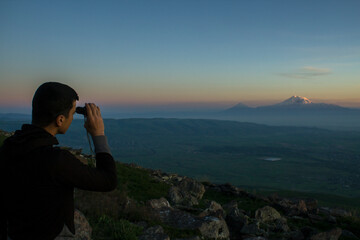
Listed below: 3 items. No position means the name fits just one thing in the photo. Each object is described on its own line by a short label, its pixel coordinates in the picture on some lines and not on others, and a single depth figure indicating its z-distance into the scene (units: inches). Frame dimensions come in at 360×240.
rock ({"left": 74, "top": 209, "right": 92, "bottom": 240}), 227.5
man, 91.5
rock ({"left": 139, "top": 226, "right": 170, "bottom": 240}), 258.4
